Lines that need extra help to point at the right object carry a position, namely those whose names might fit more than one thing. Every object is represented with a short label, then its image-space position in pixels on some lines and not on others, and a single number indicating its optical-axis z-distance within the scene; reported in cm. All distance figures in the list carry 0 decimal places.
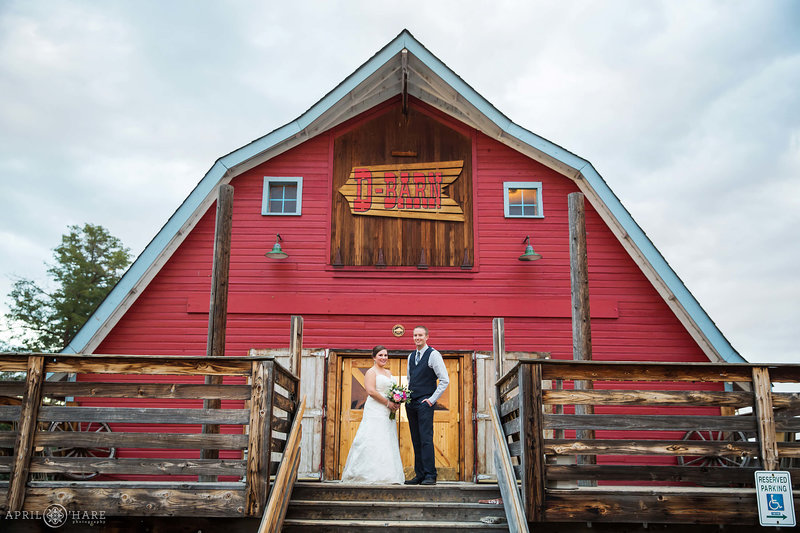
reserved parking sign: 549
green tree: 2644
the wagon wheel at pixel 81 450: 969
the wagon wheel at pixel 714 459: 938
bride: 734
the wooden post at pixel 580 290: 736
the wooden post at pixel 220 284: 695
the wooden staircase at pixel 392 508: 582
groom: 693
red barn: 1002
